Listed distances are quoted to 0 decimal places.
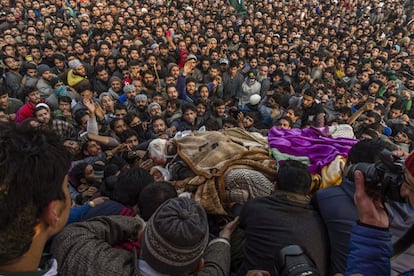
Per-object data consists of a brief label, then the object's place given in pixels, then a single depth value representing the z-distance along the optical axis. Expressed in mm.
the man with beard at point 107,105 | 4375
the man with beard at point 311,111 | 4219
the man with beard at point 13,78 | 4857
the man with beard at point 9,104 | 4055
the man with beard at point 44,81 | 4750
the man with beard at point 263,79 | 5887
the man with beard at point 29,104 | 3809
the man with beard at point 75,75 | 5074
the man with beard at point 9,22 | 6930
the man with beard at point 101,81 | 5316
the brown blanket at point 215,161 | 2182
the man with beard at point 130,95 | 4586
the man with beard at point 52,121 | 3473
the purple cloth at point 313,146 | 2293
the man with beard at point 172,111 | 4350
